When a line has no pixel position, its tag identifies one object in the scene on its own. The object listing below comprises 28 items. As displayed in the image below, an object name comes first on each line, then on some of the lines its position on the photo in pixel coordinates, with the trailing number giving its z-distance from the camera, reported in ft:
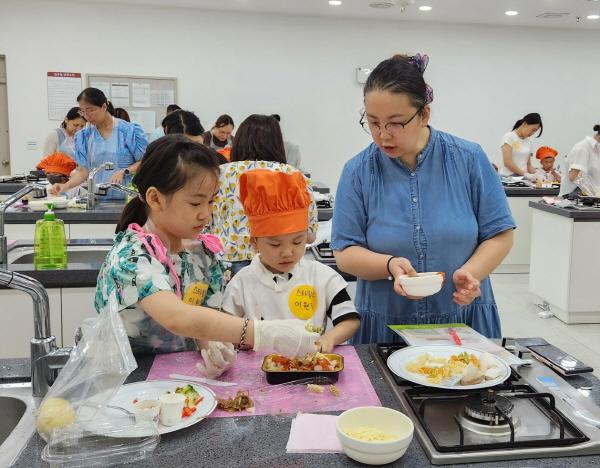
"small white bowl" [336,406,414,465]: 3.16
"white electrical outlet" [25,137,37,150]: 24.22
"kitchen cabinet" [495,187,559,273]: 19.24
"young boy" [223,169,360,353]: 4.92
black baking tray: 4.20
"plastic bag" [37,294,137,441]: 3.38
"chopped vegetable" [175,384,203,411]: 3.77
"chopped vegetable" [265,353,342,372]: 4.25
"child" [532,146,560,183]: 22.78
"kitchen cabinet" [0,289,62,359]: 7.88
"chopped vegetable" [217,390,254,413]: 3.81
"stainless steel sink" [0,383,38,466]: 3.46
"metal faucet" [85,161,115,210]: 11.91
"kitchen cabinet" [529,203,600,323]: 13.91
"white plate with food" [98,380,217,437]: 3.57
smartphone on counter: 4.35
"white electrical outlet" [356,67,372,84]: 26.58
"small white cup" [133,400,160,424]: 3.46
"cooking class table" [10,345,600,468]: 3.21
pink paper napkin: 3.36
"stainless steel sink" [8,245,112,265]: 9.11
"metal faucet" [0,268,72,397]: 3.93
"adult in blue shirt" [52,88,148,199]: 13.42
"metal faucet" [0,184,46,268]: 6.45
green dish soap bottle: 7.72
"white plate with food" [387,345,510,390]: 3.99
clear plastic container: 3.18
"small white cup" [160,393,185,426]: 3.54
